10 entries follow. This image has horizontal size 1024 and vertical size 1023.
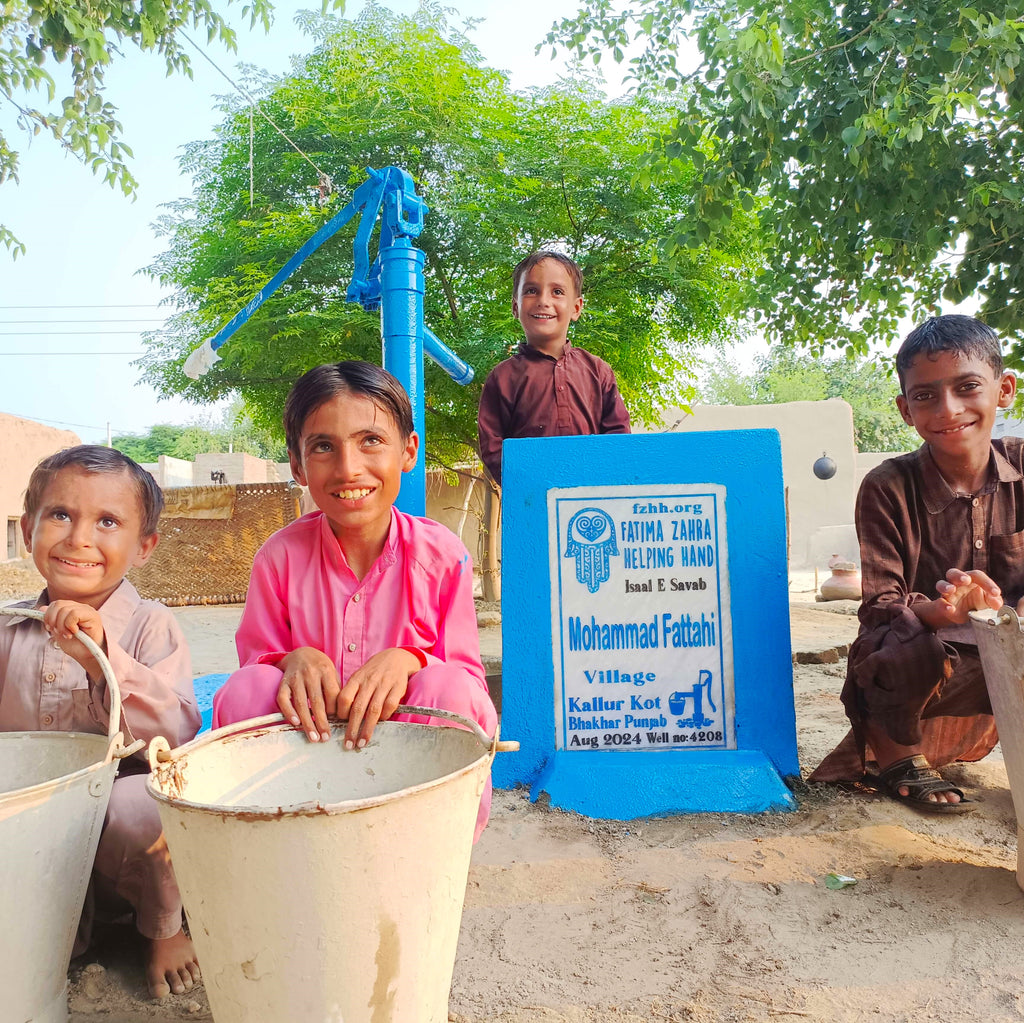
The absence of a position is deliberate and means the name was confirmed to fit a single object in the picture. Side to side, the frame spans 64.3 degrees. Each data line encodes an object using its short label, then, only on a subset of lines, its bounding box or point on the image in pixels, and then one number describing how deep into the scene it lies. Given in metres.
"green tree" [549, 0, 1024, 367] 3.22
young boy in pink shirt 1.67
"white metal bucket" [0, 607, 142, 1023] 1.12
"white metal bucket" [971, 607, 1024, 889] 1.64
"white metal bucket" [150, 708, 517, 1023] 0.98
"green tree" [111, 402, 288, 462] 43.72
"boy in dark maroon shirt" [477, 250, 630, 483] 3.28
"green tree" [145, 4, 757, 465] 7.75
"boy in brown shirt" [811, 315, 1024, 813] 2.18
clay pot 8.89
